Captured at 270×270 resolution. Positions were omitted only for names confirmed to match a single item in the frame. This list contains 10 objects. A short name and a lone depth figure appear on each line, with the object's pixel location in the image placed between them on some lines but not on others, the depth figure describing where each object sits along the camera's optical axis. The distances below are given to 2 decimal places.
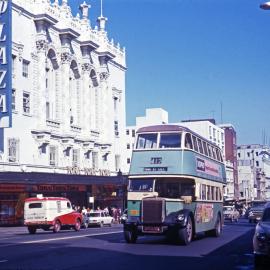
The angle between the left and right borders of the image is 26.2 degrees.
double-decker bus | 21.70
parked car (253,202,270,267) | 13.45
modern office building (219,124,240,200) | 122.15
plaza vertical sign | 40.12
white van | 35.06
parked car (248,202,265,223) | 48.41
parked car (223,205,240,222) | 57.16
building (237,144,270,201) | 134.62
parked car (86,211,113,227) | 47.53
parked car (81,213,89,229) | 42.61
